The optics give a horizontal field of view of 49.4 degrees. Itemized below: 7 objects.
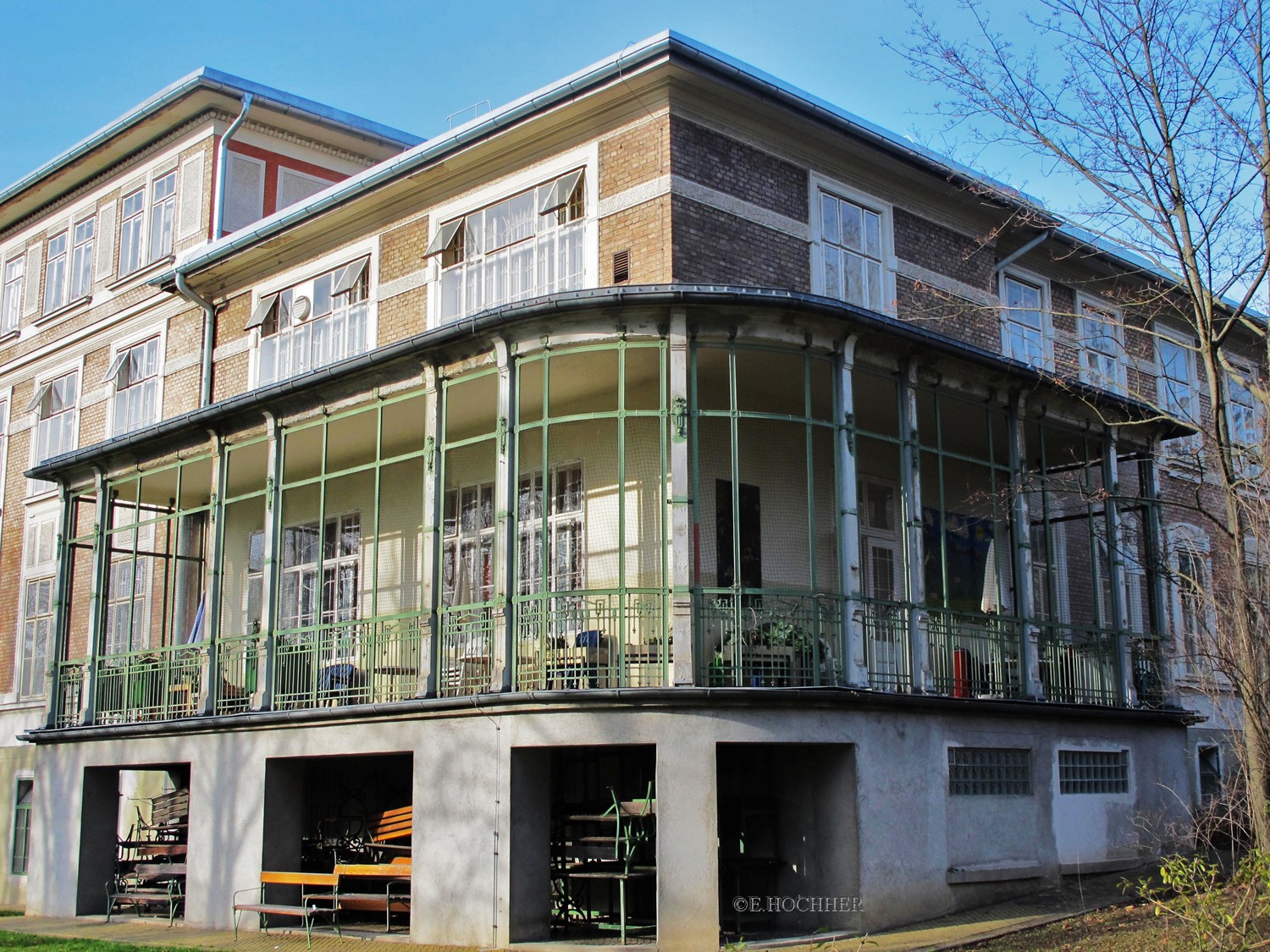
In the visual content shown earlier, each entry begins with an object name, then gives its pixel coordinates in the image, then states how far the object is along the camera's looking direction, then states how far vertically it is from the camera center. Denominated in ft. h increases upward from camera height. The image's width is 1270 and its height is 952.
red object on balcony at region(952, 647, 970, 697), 46.32 +2.87
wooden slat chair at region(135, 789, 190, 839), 57.93 -2.08
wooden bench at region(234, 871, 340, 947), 44.73 -4.65
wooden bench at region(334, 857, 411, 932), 43.73 -3.96
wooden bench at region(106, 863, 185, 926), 53.06 -4.95
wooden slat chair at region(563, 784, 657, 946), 40.32 -2.36
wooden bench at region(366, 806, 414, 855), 47.26 -2.24
